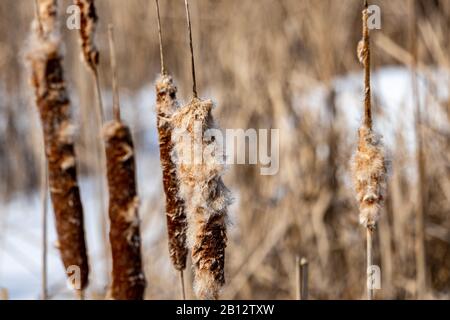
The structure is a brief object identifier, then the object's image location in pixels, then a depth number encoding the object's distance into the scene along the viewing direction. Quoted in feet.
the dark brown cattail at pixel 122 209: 4.42
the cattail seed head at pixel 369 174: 4.26
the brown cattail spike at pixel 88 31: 4.46
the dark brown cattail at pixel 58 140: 4.45
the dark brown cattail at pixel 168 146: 4.19
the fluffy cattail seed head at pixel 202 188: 4.13
